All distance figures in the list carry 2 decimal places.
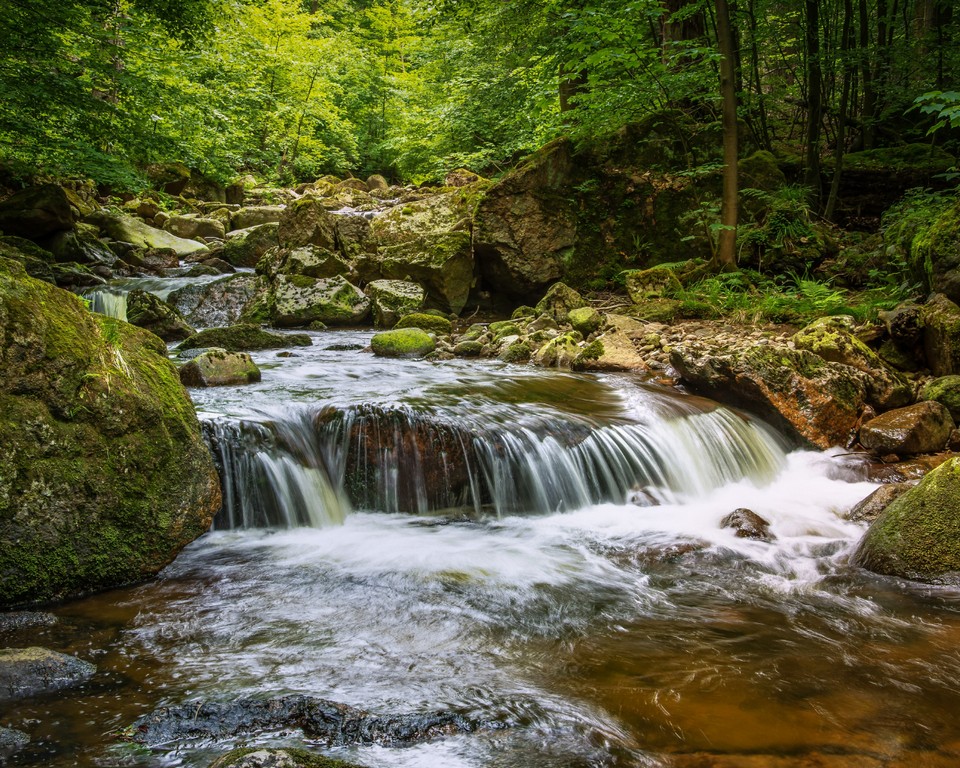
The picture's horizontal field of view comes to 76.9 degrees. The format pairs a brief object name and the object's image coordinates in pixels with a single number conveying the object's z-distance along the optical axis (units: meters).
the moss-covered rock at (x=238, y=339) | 9.02
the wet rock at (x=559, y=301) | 10.98
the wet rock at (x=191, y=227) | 17.47
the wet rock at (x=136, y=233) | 14.91
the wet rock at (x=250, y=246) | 15.19
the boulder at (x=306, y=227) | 13.12
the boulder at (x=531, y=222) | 12.19
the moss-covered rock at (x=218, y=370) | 6.75
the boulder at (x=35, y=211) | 11.88
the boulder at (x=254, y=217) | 18.72
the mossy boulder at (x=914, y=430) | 5.84
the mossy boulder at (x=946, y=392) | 6.08
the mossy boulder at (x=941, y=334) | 6.46
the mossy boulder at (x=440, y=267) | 12.41
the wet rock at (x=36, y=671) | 2.44
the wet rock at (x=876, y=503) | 4.94
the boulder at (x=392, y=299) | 12.14
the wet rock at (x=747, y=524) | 4.74
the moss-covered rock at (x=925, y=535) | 3.80
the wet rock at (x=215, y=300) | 11.59
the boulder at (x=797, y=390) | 6.39
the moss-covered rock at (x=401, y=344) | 9.49
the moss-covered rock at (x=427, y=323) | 11.18
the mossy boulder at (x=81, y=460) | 3.26
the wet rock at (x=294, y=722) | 2.28
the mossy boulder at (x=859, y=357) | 6.47
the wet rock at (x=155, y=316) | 9.72
